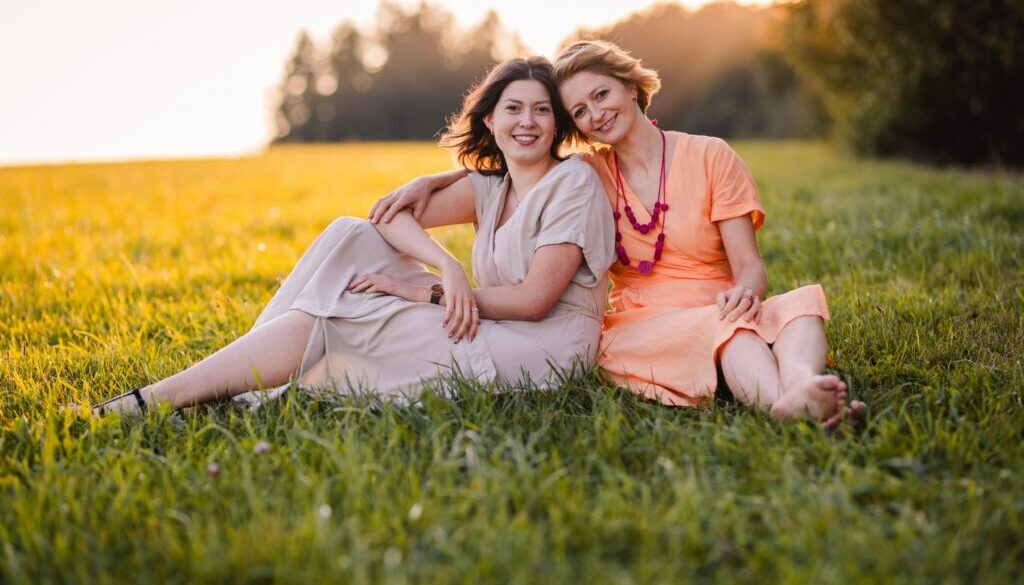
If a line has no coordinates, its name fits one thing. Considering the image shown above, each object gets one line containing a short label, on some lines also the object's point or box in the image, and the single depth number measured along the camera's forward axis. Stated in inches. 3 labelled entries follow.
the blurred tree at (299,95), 2380.7
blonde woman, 124.0
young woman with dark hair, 127.6
